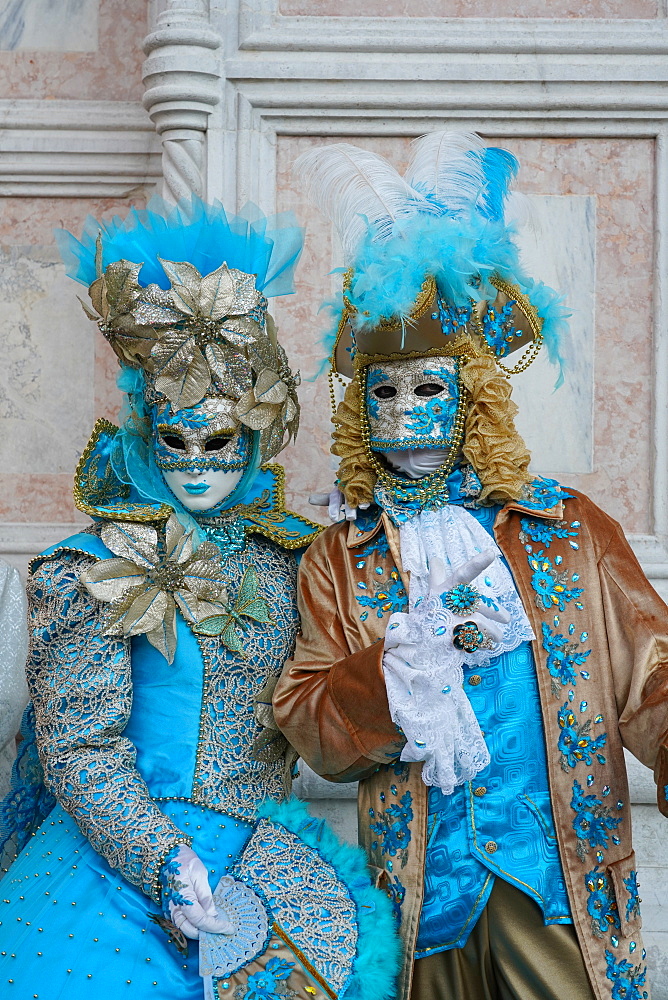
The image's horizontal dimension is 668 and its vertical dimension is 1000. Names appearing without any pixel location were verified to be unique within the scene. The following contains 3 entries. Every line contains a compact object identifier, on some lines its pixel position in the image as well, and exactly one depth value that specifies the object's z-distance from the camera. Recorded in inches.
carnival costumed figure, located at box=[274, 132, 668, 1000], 97.2
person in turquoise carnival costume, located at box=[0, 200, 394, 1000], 91.2
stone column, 138.4
